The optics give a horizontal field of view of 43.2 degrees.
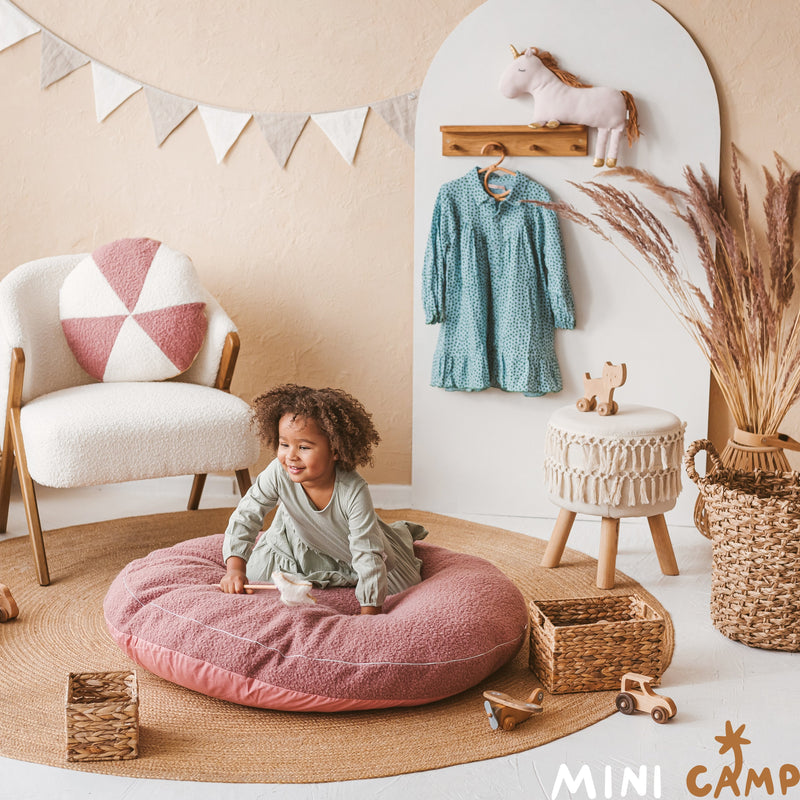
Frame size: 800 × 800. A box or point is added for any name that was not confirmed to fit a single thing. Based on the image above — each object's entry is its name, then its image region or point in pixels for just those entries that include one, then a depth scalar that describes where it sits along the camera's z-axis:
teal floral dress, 3.03
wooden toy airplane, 1.87
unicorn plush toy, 2.91
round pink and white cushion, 2.94
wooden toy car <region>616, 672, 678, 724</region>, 1.90
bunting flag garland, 3.15
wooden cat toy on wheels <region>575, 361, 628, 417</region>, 2.61
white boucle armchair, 2.54
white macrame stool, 2.55
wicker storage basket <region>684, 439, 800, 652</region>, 2.13
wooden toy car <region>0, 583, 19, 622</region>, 2.35
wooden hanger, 3.03
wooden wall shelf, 2.99
